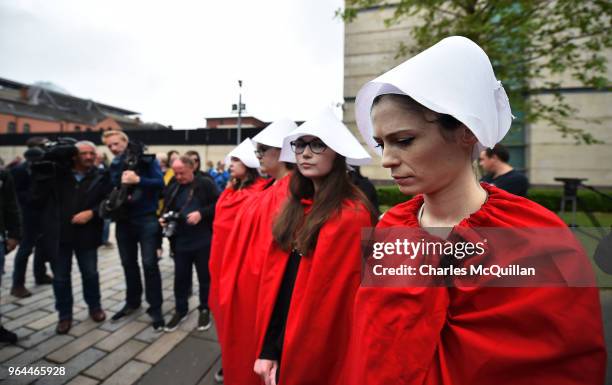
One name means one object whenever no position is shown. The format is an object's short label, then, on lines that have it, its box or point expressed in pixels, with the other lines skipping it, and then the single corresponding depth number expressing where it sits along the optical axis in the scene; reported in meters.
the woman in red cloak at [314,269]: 1.65
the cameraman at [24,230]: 4.46
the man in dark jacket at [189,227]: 3.86
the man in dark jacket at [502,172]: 4.14
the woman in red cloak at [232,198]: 2.98
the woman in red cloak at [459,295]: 0.80
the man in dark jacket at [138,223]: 3.79
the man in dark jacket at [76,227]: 3.62
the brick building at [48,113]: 48.74
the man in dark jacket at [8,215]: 3.48
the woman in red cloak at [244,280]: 2.20
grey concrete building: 12.69
